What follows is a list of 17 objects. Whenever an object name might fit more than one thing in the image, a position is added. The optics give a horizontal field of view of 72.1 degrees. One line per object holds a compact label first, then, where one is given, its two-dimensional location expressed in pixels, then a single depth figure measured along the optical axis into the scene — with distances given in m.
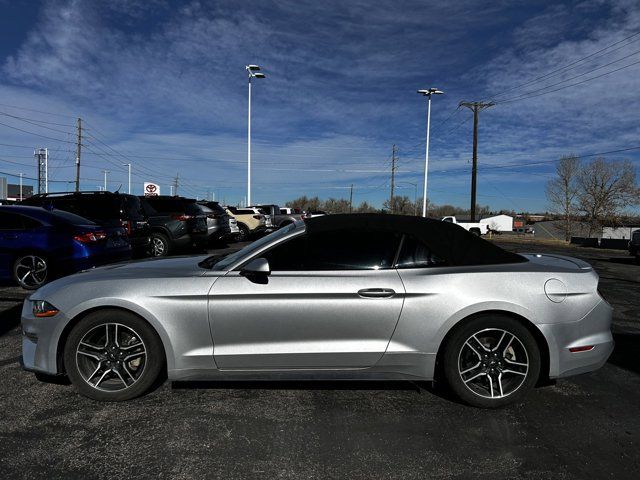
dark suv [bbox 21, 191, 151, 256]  10.60
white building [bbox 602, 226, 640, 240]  56.50
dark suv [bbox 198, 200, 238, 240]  14.26
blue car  7.26
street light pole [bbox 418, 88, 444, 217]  36.56
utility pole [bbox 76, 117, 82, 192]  50.31
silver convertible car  3.26
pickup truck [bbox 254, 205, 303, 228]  23.45
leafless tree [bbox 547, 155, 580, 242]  53.94
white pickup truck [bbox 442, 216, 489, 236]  38.22
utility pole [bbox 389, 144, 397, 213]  64.55
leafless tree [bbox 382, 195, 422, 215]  91.50
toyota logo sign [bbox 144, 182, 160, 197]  28.11
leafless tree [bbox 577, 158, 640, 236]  49.28
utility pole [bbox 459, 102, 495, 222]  34.09
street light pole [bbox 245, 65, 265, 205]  30.24
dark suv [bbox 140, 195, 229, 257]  12.33
